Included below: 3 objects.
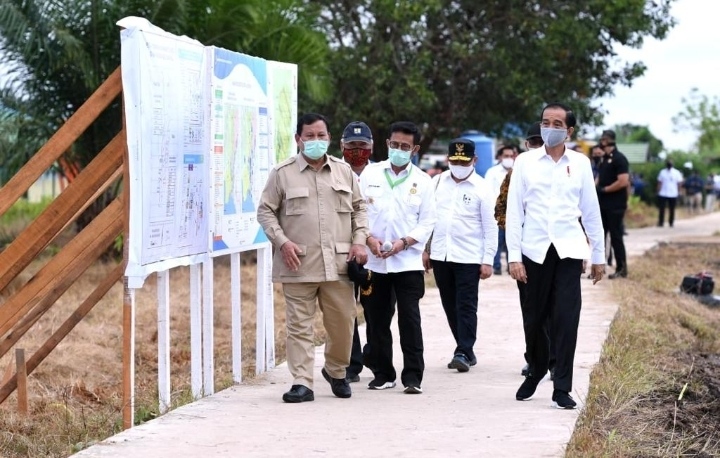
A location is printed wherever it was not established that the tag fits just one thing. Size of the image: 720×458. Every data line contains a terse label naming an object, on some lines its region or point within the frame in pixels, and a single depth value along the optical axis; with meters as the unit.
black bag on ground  18.08
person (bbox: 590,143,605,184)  19.20
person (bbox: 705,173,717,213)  53.66
